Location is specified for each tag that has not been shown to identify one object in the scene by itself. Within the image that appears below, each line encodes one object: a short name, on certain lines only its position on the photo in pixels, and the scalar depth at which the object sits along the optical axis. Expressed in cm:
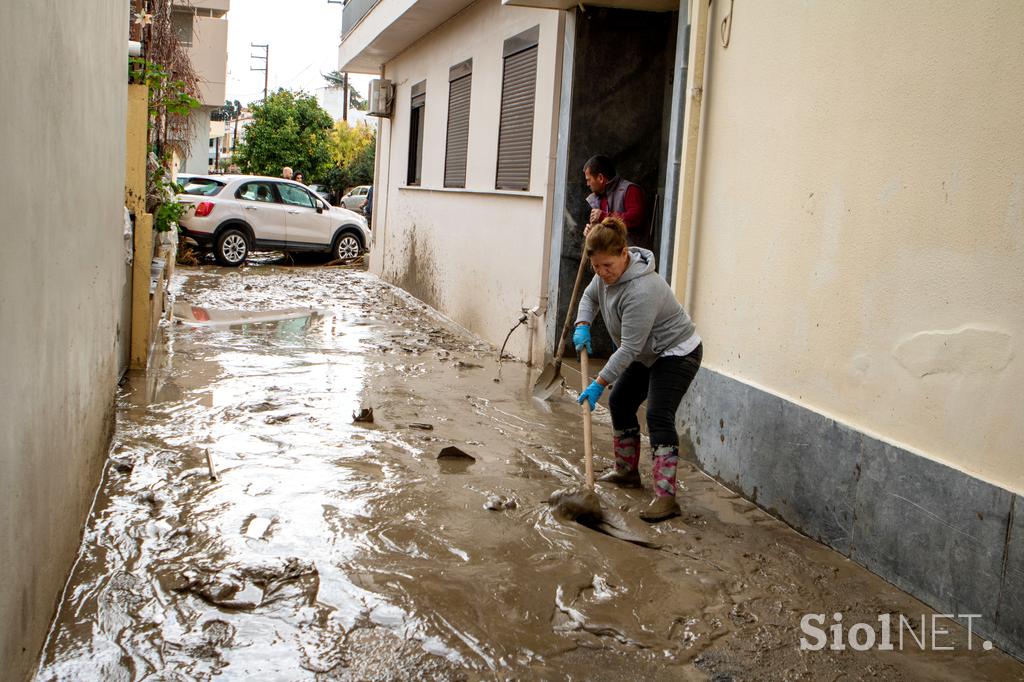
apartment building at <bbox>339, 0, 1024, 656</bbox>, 404
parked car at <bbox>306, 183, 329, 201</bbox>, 4069
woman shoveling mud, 537
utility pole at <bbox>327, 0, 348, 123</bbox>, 5047
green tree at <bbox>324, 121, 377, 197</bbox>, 4278
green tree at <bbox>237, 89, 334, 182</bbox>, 3866
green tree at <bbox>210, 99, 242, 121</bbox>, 7181
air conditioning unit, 1770
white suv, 1850
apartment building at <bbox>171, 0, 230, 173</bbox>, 3453
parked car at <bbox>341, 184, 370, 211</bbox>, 3416
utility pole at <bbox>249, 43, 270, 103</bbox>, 7938
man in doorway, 828
